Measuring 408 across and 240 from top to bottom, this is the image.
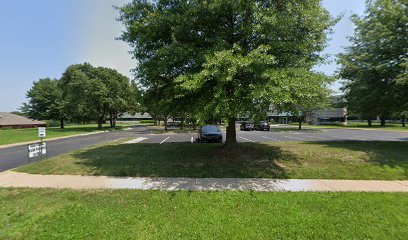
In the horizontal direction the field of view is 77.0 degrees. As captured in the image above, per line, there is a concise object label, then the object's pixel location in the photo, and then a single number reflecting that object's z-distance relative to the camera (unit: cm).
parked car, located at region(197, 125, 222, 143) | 1980
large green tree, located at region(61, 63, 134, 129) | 4472
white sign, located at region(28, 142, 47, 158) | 1187
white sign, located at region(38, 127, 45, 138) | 1271
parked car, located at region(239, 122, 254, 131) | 3923
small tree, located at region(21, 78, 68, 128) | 5209
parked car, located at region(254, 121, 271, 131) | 3799
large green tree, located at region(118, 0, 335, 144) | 776
